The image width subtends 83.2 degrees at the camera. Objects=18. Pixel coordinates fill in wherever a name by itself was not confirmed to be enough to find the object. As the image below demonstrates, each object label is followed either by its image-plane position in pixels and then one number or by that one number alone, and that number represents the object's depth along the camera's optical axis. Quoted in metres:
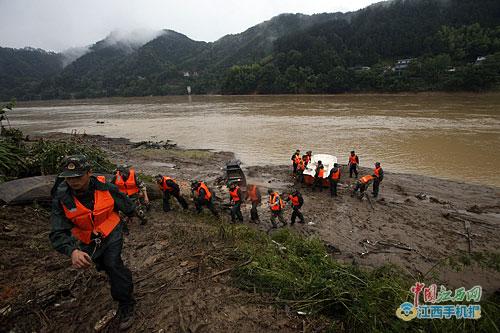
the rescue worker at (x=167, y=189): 7.98
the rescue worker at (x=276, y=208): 8.31
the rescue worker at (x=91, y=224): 2.54
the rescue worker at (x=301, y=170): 13.05
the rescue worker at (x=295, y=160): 13.49
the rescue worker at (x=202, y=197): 8.11
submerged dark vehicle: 12.21
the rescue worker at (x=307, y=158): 13.40
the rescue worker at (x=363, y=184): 10.80
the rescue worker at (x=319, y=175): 12.04
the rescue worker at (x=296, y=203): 8.37
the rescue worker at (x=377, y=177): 10.96
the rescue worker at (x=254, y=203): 8.84
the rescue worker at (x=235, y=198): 8.42
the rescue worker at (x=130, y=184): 7.06
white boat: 12.62
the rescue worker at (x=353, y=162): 13.46
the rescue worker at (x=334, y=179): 11.16
